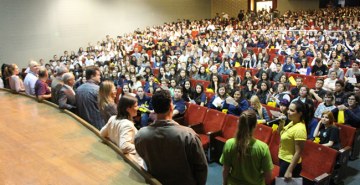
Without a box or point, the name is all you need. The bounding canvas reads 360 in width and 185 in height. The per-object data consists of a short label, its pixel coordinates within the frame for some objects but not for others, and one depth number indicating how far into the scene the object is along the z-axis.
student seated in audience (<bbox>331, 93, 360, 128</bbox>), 4.28
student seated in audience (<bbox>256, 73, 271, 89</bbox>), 5.91
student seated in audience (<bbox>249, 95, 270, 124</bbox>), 4.69
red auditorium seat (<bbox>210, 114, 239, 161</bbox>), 4.40
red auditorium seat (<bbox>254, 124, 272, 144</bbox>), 3.97
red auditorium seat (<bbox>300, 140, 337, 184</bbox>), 3.34
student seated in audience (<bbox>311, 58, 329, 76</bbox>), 6.87
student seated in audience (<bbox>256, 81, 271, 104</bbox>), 5.68
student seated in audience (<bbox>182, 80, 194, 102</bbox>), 6.30
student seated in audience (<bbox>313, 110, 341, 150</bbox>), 3.65
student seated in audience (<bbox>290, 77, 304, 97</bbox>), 5.58
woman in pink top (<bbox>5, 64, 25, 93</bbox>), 4.42
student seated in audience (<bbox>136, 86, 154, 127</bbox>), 5.32
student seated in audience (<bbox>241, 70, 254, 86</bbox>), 6.58
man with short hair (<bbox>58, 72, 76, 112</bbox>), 3.22
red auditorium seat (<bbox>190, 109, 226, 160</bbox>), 4.53
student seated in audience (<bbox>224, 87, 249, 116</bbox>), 5.11
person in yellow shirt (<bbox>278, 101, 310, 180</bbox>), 2.67
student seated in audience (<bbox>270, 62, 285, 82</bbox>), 6.95
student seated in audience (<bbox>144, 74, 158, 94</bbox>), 6.76
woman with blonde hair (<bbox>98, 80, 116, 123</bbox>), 2.59
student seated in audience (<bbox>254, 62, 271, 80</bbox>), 7.20
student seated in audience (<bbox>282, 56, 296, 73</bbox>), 7.50
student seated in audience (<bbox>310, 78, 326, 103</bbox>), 5.28
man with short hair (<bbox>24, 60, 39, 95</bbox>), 4.40
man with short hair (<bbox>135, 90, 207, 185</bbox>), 1.75
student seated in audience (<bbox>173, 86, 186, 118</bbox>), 5.17
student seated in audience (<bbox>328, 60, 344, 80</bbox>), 6.18
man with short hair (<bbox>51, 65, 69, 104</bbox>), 3.52
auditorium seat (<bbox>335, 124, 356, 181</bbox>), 3.53
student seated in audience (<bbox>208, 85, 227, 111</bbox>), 5.43
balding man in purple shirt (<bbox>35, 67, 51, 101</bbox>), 3.84
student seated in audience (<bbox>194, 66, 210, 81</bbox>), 7.75
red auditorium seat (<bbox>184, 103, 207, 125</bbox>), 5.01
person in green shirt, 2.16
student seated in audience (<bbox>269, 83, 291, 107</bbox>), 5.38
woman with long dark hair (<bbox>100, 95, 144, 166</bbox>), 2.08
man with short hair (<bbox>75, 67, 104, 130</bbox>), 3.06
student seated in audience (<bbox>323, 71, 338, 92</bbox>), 5.69
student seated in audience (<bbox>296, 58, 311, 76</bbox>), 7.23
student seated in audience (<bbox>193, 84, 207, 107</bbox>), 5.93
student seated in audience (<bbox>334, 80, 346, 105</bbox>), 4.99
